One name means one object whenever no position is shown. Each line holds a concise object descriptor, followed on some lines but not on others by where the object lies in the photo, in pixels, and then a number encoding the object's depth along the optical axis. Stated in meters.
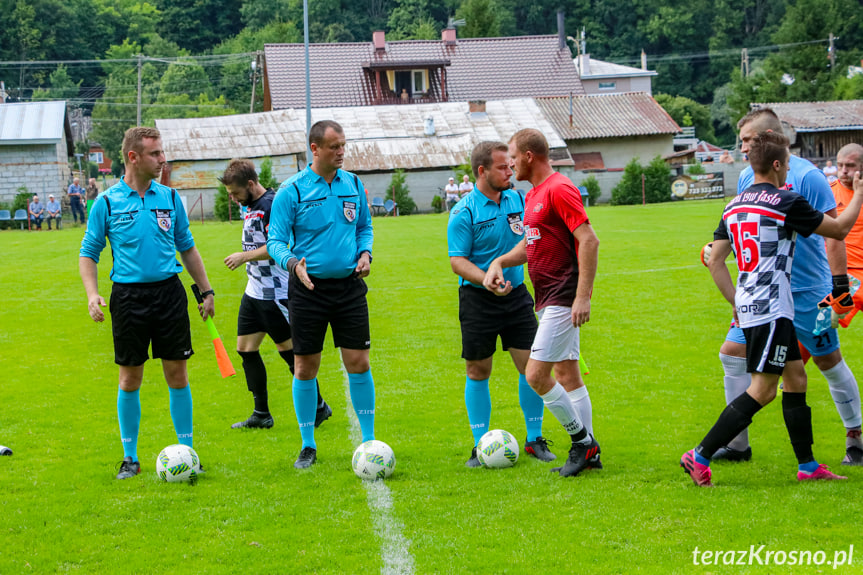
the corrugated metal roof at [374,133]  43.66
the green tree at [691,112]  81.32
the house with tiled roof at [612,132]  50.97
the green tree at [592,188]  42.38
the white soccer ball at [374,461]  5.84
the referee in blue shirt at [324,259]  6.08
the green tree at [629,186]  41.69
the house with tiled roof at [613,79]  80.56
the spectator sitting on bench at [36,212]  36.25
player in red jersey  5.52
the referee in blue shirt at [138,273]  5.95
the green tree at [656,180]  41.91
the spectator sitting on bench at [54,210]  36.28
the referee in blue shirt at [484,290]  6.08
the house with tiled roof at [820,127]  49.53
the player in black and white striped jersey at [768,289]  5.16
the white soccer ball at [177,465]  5.89
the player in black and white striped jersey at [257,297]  7.46
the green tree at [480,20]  83.69
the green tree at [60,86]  91.47
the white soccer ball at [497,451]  6.00
